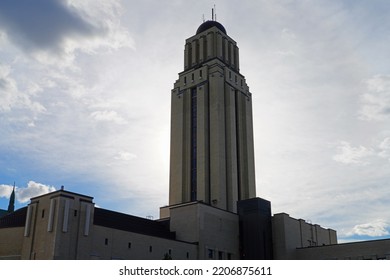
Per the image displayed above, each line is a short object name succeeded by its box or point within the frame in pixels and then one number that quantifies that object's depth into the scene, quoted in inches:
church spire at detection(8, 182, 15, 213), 6466.5
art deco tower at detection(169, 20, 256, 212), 3917.3
